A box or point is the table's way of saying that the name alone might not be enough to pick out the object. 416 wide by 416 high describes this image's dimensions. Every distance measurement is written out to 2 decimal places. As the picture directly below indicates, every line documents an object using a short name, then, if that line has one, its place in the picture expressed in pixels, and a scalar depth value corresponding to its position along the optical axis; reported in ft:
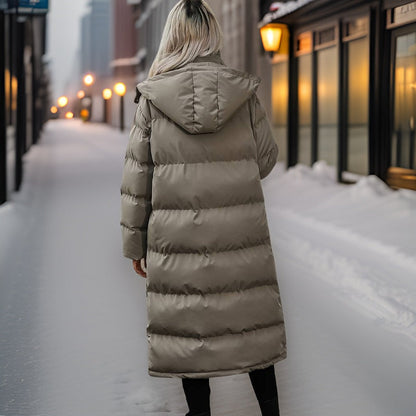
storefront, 35.42
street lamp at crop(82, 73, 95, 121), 279.57
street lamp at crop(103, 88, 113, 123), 234.87
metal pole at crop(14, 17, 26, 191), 43.88
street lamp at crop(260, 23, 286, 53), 45.91
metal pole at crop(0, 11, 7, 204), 36.22
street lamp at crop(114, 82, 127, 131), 142.10
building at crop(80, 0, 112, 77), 535.60
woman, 9.04
